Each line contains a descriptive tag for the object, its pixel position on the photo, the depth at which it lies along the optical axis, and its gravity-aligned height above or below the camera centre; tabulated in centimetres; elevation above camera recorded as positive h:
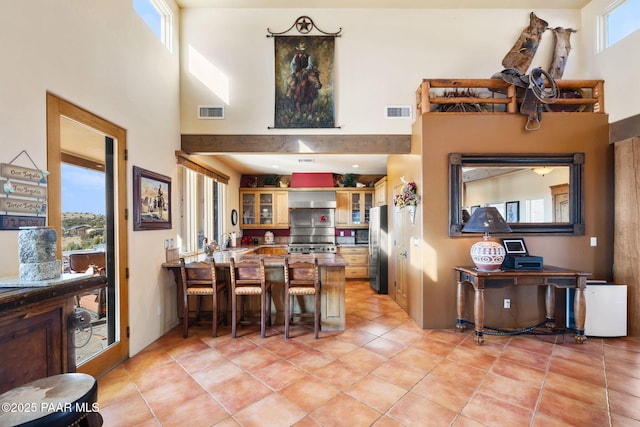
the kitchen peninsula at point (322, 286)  352 -97
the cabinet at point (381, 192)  545 +41
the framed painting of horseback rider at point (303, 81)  395 +187
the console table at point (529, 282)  305 -80
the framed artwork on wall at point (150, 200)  291 +15
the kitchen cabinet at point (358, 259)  662 -114
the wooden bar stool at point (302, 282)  326 -85
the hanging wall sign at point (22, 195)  162 +12
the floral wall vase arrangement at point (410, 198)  369 +18
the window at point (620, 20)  326 +233
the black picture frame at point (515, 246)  342 -45
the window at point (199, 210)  430 +6
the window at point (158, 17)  319 +244
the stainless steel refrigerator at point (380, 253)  534 -82
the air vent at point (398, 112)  397 +143
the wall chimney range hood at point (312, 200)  664 +29
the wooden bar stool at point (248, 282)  331 -85
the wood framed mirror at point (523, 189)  349 +27
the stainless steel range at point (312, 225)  690 -32
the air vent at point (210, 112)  392 +144
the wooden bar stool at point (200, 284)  333 -87
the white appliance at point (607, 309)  317 -114
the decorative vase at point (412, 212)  376 -1
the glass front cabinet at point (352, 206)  698 +14
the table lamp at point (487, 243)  309 -37
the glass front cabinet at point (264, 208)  698 +11
